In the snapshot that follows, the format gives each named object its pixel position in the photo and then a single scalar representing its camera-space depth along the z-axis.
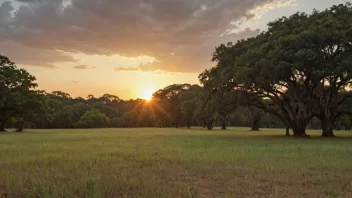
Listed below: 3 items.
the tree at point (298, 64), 26.89
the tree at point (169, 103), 103.50
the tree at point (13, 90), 48.38
